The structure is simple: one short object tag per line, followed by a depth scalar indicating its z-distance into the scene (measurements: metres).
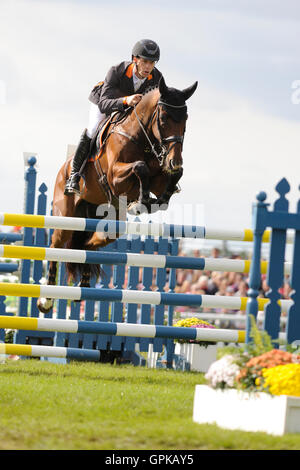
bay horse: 13.99
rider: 14.62
